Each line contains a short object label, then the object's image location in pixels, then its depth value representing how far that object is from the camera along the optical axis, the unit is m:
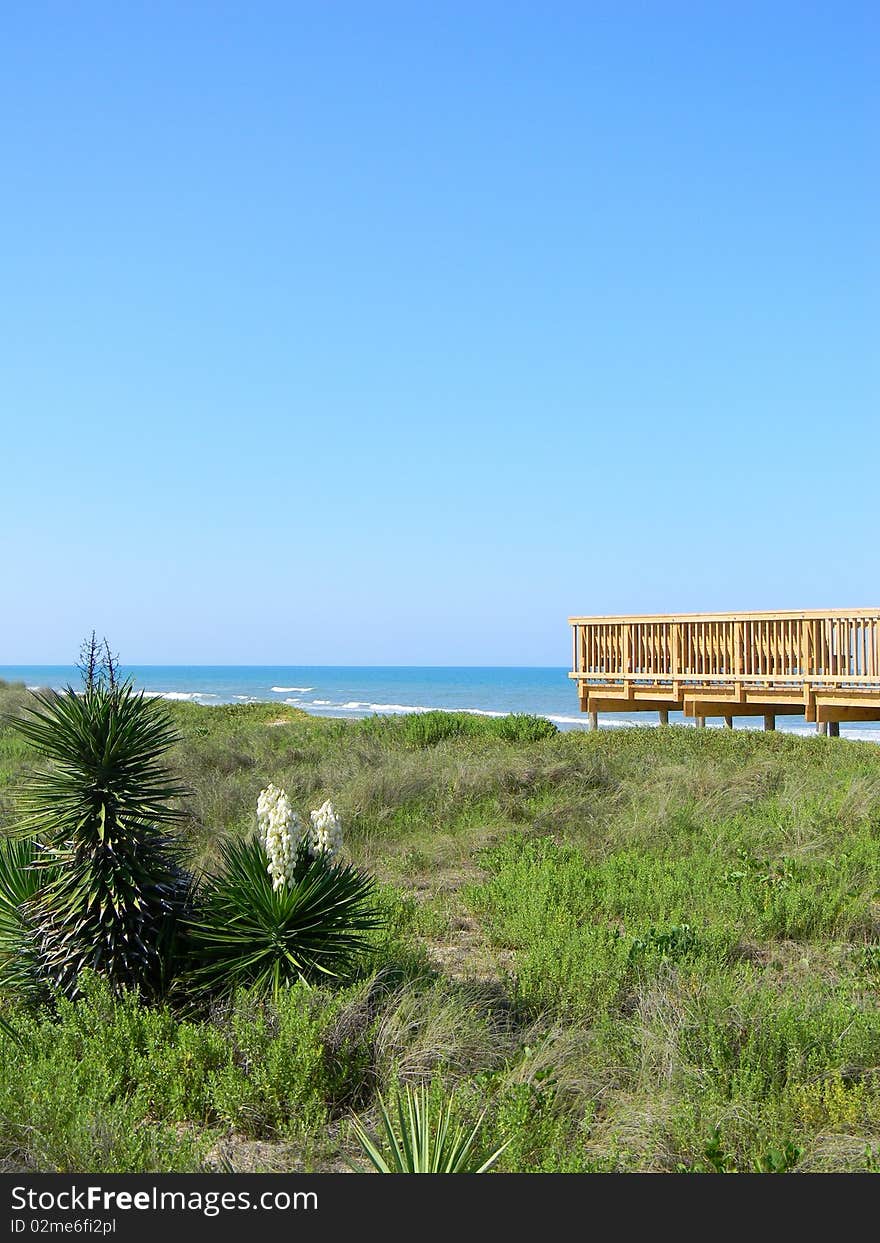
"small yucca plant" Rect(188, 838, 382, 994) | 5.16
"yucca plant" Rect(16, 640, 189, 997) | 5.21
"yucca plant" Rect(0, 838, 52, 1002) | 5.40
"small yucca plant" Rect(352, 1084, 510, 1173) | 3.26
